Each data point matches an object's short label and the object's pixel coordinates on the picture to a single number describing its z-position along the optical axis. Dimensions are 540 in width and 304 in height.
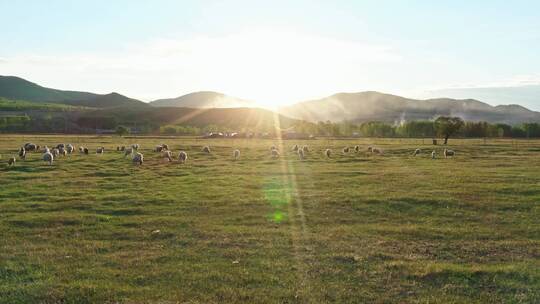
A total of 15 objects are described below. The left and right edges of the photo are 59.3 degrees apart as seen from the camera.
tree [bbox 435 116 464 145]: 90.50
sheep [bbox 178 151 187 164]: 48.20
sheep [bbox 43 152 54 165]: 43.38
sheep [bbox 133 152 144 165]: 43.94
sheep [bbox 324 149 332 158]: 58.31
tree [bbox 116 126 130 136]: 133.32
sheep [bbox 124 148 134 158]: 53.83
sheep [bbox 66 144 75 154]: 56.88
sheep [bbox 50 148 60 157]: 50.09
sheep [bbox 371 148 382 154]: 63.70
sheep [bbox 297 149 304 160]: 54.95
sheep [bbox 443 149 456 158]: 59.28
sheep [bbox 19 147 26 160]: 48.43
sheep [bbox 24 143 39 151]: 58.06
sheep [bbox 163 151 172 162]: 49.23
